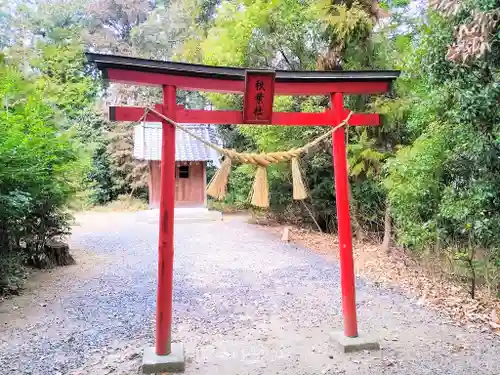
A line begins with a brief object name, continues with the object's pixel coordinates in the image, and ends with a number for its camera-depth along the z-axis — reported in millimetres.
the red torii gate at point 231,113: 3674
